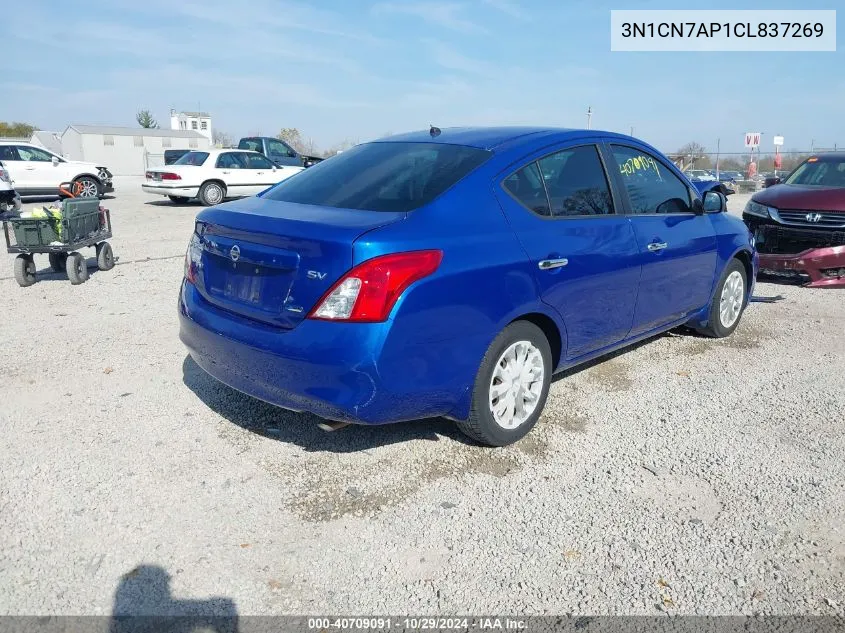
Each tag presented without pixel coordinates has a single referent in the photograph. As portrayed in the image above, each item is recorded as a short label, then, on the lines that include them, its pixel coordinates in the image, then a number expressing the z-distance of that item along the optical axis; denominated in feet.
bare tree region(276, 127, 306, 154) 261.03
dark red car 25.25
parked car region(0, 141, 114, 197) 57.21
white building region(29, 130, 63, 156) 190.90
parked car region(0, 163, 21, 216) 47.42
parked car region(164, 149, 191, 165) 87.15
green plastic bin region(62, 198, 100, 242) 24.22
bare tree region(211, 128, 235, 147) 229.97
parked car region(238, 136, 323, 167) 71.51
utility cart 23.91
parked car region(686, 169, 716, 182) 92.29
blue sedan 9.62
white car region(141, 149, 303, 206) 54.65
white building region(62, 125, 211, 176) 185.78
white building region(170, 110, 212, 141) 296.30
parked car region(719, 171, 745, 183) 96.31
